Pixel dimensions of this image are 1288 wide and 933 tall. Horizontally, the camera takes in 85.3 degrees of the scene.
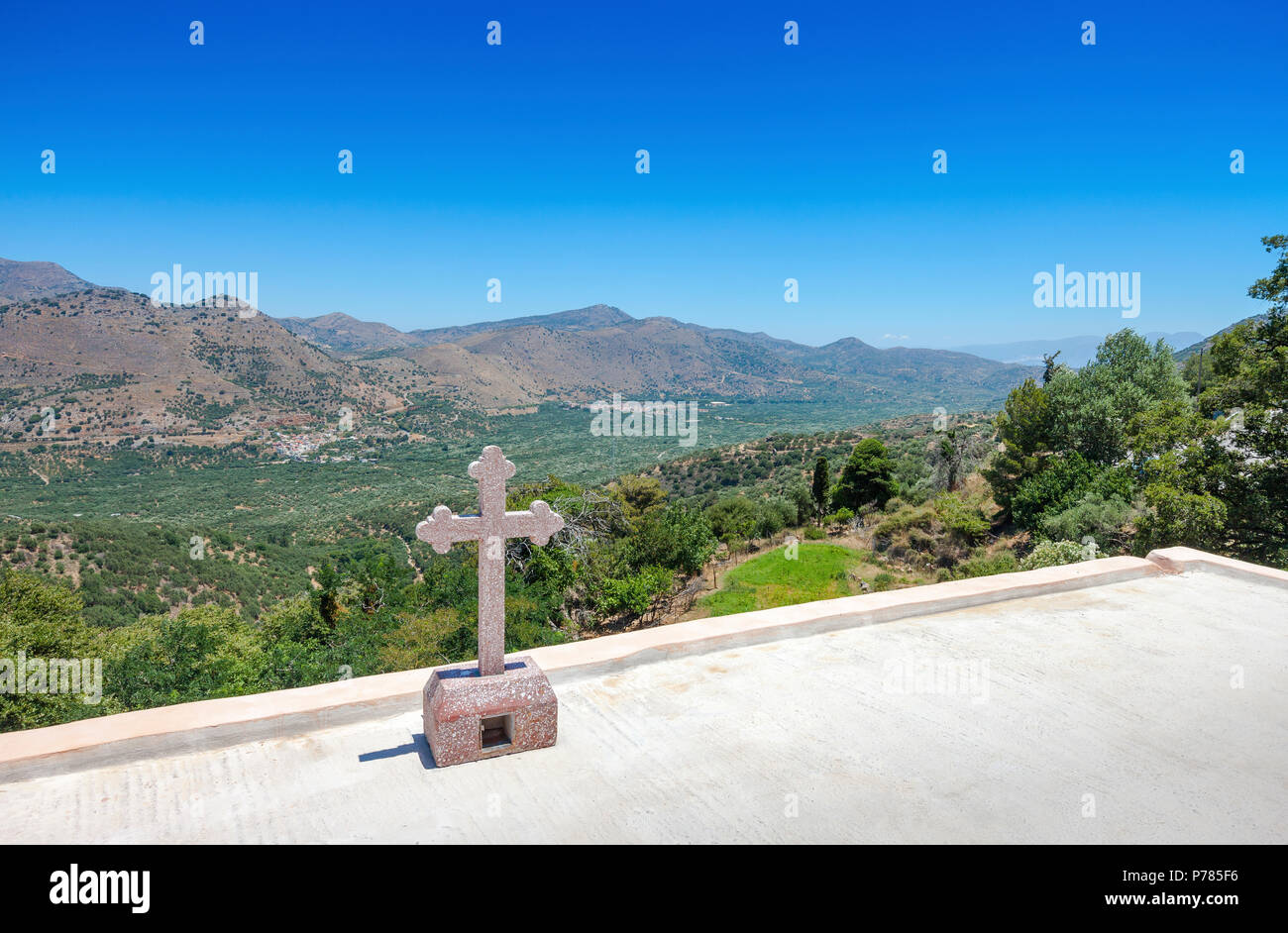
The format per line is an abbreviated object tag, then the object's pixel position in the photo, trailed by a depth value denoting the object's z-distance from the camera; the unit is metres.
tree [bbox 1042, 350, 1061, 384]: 27.02
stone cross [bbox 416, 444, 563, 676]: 4.15
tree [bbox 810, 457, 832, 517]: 33.53
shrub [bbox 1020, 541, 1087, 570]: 13.85
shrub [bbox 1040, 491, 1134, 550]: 17.02
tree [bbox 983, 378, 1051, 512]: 24.67
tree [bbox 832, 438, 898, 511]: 31.38
